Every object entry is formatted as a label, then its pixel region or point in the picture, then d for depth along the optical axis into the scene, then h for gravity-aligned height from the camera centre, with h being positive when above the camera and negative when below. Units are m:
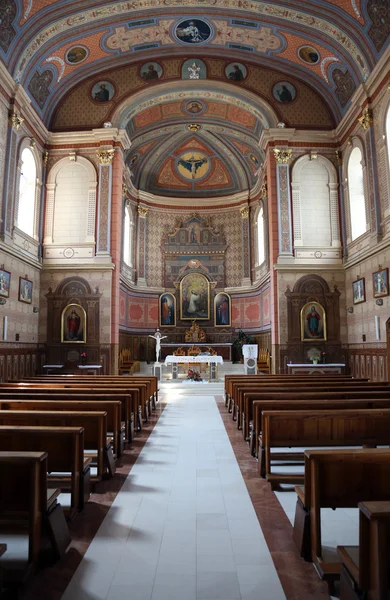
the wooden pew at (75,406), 6.30 -0.69
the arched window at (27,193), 18.70 +7.38
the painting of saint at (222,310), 27.72 +3.06
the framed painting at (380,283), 15.32 +2.68
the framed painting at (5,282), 15.39 +2.78
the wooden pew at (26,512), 3.23 -1.20
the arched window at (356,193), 19.03 +7.37
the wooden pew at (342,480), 3.24 -0.94
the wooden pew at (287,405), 6.25 -0.69
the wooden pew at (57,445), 4.27 -0.86
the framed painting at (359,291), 17.58 +2.73
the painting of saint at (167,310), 27.78 +3.10
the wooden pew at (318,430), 5.48 -0.94
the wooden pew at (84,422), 5.34 -0.79
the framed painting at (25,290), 17.38 +2.83
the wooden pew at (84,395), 7.27 -0.62
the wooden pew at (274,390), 7.56 -0.64
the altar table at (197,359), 19.25 -0.06
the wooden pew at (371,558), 2.28 -1.08
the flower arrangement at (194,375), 19.55 -0.80
